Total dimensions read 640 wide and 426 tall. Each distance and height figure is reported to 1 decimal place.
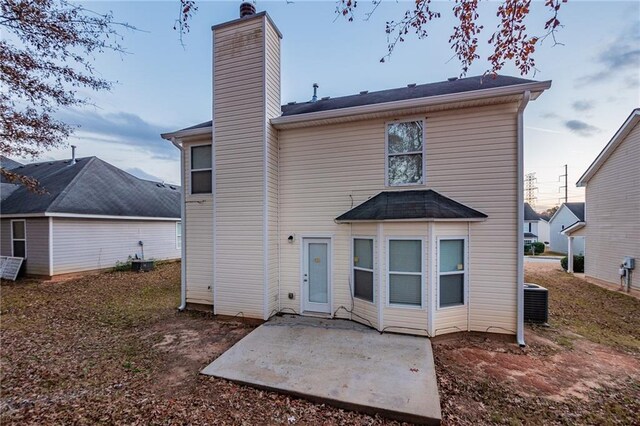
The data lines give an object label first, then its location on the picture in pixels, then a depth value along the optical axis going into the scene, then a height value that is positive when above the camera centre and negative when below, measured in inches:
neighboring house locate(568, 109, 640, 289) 392.2 +6.7
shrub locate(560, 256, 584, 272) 595.2 -120.9
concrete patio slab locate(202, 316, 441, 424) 142.3 -104.2
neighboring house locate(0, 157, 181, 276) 462.3 -16.3
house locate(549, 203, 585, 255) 1064.8 -45.3
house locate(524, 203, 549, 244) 1350.9 -91.3
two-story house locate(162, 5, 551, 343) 224.8 +9.6
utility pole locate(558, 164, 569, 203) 1354.9 +127.2
